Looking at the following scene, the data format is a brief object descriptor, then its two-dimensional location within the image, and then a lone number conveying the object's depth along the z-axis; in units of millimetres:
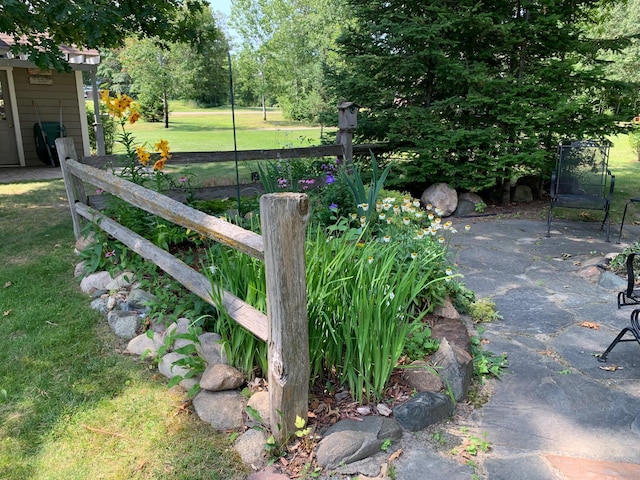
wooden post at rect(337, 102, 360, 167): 5949
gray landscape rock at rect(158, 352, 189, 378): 2676
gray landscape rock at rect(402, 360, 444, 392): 2449
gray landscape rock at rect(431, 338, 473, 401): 2488
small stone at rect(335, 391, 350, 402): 2428
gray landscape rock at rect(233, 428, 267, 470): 2113
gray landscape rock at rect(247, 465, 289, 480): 2010
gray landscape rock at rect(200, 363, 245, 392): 2455
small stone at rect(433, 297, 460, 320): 3060
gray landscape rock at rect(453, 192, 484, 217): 6996
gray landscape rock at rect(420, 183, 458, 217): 6906
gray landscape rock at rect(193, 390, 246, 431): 2338
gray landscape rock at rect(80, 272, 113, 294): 3787
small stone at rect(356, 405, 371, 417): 2301
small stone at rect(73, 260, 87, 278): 4116
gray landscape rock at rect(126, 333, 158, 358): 2950
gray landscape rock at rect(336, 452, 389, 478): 2004
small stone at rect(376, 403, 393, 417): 2316
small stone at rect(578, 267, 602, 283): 4227
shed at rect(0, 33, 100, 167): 10477
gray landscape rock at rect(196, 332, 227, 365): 2634
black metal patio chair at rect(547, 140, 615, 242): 6266
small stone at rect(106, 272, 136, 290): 3624
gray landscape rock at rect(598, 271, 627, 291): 3984
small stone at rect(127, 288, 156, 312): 3379
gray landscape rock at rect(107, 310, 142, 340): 3184
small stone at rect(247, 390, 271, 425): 2271
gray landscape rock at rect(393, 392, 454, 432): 2262
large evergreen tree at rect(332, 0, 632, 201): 6543
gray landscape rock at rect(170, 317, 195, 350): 2797
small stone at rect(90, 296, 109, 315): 3505
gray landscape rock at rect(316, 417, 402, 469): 2047
